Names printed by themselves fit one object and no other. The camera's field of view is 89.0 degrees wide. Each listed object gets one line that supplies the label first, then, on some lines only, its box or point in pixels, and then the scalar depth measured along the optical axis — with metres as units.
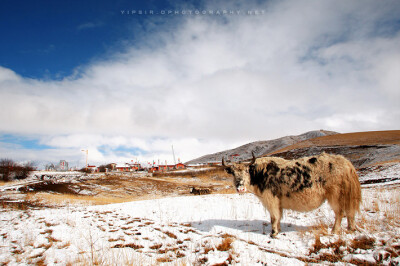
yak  5.55
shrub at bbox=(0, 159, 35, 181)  40.93
